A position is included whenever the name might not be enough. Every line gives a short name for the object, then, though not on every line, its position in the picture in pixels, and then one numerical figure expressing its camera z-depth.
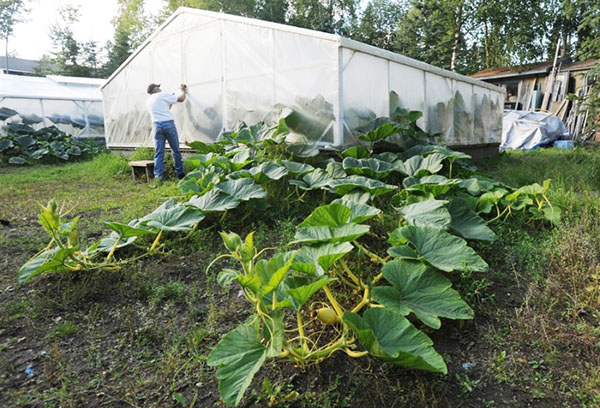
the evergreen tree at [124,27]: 23.28
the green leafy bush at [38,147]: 8.52
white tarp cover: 10.20
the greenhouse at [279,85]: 4.43
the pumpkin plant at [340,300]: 1.19
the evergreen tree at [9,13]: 24.84
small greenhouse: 10.45
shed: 11.67
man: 5.48
